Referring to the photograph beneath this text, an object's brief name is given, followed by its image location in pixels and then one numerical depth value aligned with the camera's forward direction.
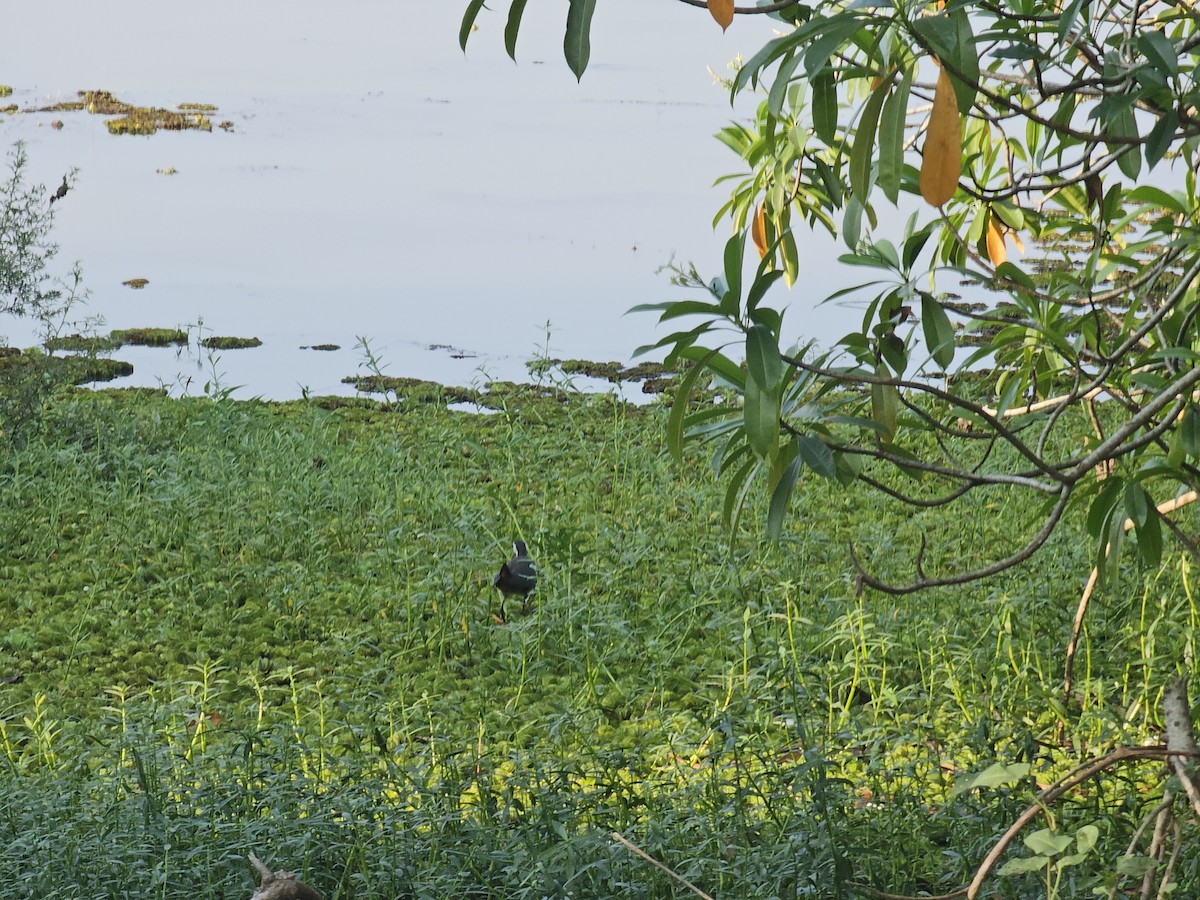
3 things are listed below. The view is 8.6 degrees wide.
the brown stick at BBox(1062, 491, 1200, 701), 11.82
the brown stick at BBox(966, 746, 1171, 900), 10.44
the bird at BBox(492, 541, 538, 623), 13.72
